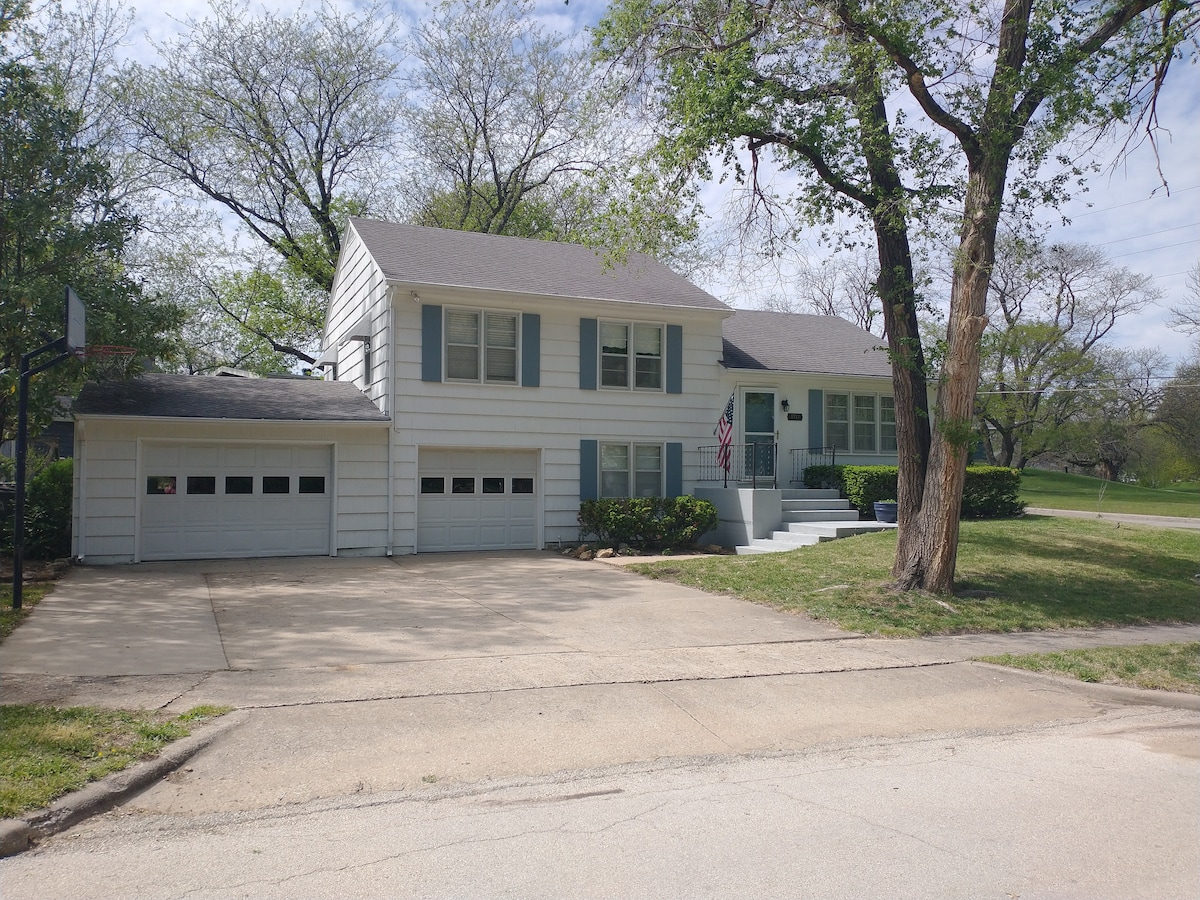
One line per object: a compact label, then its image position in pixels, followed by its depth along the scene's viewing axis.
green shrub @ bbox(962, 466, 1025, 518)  18.98
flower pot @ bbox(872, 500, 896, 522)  17.94
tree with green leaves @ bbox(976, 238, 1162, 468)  40.97
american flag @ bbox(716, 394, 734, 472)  17.69
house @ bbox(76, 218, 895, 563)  15.84
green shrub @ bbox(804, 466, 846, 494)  19.73
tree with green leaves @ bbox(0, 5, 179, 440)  13.38
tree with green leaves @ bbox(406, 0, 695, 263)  29.03
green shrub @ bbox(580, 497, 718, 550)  17.50
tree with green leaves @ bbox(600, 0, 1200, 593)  11.16
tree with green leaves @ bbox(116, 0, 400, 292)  26.20
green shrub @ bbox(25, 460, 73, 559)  15.58
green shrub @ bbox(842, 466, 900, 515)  18.86
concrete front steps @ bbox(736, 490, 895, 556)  16.92
